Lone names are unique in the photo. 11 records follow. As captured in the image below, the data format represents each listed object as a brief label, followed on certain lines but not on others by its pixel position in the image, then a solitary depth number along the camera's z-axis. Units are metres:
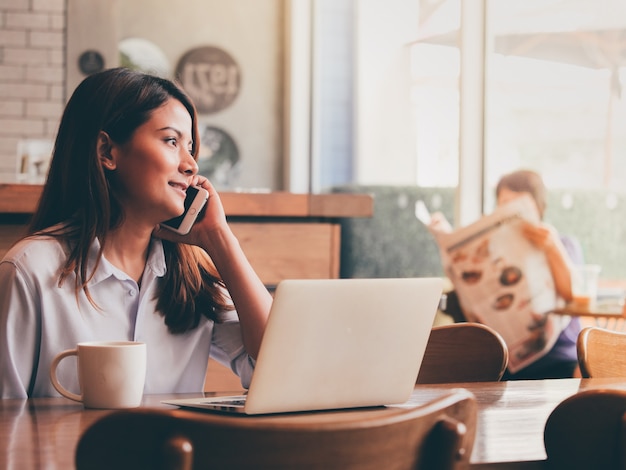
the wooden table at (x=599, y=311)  4.65
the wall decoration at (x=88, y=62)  7.44
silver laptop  1.85
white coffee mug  2.05
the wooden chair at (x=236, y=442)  1.55
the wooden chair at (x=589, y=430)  1.76
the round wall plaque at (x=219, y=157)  7.78
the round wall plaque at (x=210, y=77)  7.78
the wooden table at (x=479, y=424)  1.76
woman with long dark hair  2.32
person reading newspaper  4.86
